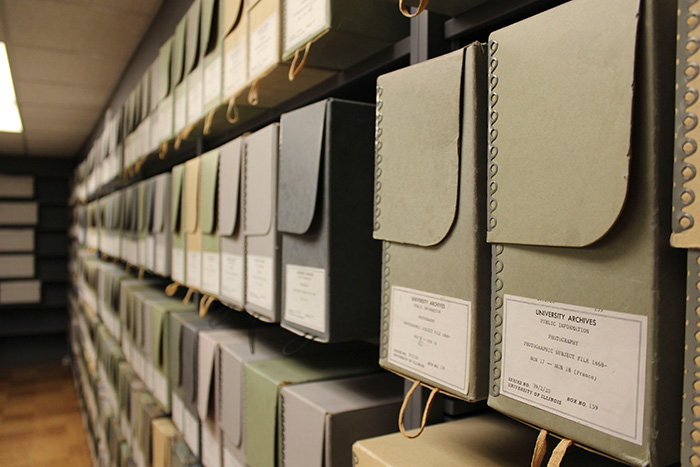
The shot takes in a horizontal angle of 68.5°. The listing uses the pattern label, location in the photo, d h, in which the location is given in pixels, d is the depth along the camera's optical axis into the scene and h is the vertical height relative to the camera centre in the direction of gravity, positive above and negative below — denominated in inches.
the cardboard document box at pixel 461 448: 22.0 -10.2
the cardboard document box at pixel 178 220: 59.8 +0.5
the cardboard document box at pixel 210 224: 48.1 +0.1
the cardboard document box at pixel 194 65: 52.9 +17.1
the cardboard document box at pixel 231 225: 42.1 +0.0
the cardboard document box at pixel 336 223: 29.5 +0.2
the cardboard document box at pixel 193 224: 53.7 +0.1
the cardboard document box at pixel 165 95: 65.9 +17.2
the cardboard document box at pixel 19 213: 234.2 +5.0
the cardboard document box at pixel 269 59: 34.7 +11.8
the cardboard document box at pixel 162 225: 67.0 -0.1
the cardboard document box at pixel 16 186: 234.7 +17.4
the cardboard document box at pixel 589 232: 13.8 -0.1
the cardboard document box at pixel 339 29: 28.8 +11.5
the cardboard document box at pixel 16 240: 233.6 -7.6
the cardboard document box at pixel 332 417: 28.6 -11.1
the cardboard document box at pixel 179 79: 58.6 +17.4
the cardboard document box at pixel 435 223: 19.5 +0.1
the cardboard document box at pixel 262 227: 36.2 -0.2
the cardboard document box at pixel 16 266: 232.7 -19.6
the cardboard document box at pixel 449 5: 23.8 +10.4
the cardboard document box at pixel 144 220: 74.9 +0.7
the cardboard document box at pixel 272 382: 34.2 -11.0
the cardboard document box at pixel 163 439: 61.2 -26.4
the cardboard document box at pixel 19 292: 231.7 -31.2
